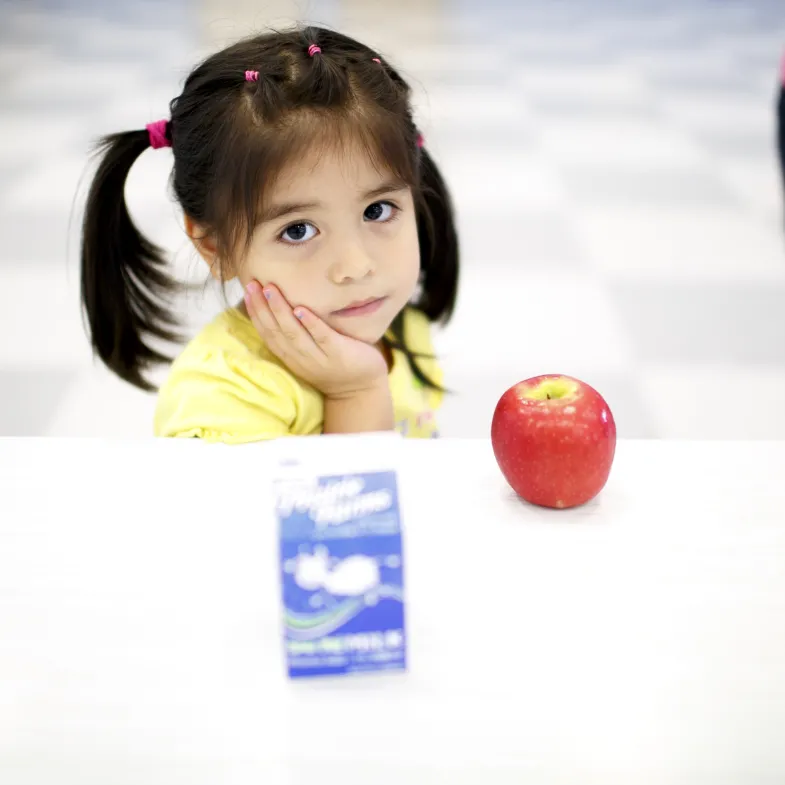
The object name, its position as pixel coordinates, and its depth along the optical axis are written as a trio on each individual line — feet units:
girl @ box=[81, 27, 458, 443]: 3.50
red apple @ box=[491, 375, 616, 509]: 2.85
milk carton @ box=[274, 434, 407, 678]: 2.12
